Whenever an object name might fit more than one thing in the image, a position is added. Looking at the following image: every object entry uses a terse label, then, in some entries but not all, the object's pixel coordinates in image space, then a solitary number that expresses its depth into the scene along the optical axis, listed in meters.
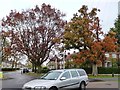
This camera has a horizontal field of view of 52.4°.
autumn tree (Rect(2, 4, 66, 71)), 22.45
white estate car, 6.45
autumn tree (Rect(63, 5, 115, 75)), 18.15
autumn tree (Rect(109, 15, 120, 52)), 35.15
